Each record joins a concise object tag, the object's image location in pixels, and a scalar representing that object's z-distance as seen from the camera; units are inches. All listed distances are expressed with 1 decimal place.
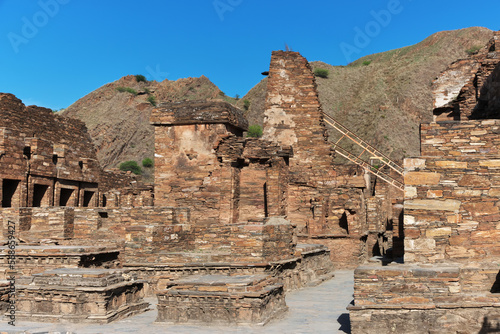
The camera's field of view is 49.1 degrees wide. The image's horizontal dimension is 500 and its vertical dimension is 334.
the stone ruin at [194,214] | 350.3
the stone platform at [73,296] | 342.3
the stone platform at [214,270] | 432.5
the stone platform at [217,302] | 329.4
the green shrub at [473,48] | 2976.9
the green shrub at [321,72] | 3139.8
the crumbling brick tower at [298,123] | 779.4
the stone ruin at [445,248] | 291.0
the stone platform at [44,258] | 445.7
